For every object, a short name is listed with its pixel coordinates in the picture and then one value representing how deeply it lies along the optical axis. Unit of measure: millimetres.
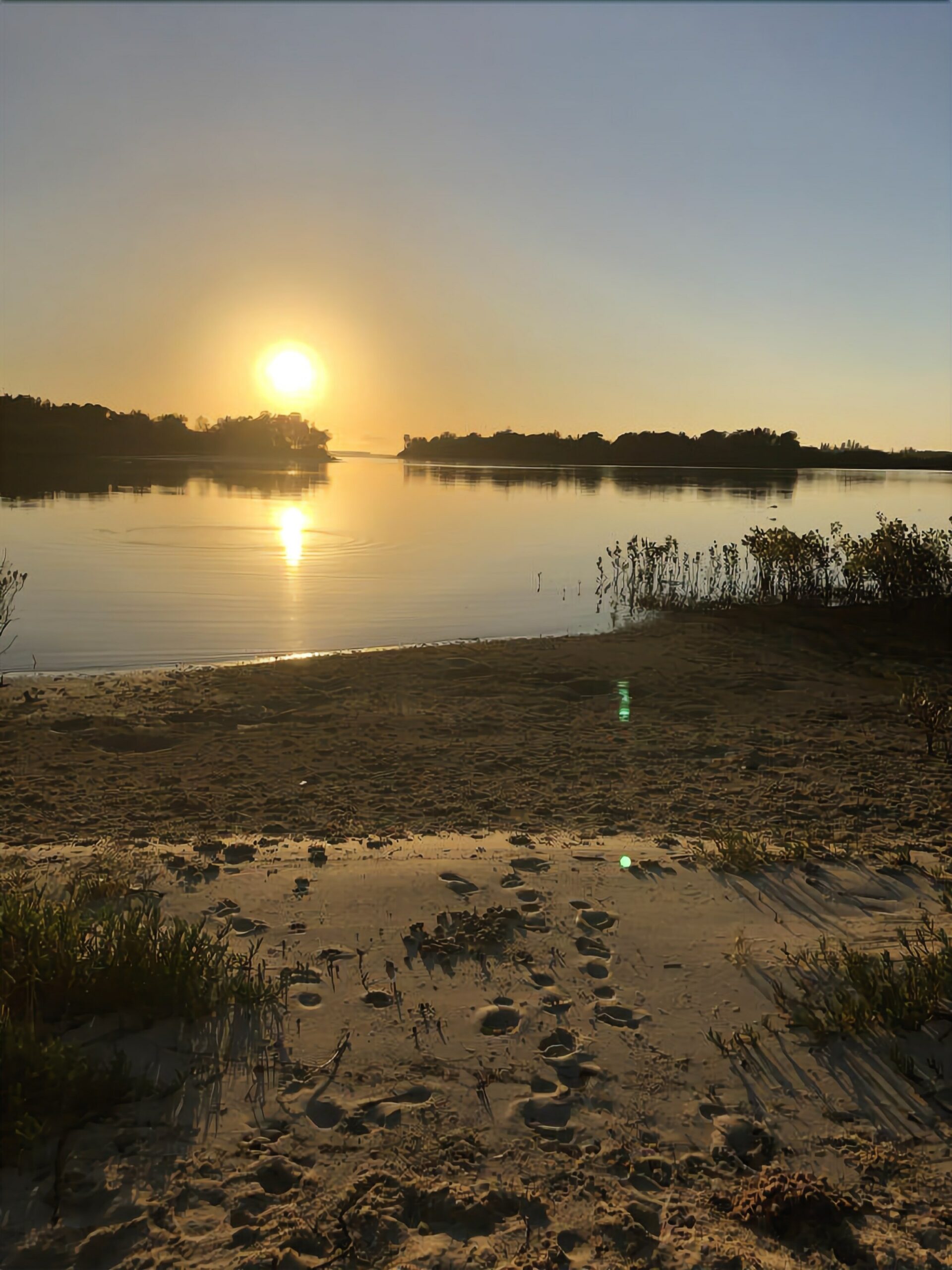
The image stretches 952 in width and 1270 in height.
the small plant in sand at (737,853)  5577
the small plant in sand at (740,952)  4457
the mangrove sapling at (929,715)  8227
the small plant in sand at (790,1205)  2809
